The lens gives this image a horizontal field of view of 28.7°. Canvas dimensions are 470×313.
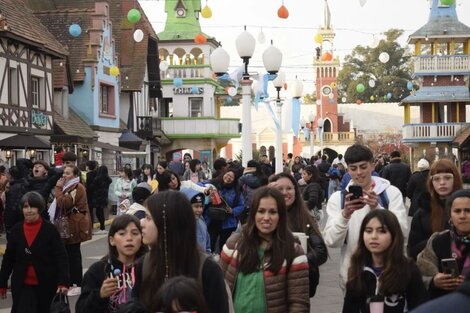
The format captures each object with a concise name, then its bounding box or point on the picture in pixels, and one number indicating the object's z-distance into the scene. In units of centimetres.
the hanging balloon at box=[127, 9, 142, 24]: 3022
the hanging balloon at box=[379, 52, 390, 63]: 3975
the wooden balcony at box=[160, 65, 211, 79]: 5638
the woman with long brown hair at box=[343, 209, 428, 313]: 553
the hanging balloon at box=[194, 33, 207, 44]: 3507
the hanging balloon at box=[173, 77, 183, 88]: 4921
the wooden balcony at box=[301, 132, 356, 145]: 8000
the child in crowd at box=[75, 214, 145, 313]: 527
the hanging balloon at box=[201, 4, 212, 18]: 2619
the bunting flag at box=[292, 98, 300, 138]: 3064
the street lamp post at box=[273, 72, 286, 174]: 2196
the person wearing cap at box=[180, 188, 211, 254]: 908
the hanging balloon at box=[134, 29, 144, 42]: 3908
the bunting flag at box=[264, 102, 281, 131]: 2416
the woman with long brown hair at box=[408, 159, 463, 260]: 709
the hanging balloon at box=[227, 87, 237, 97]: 3377
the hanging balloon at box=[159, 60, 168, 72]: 4856
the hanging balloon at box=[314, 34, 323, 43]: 3381
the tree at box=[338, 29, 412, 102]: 8738
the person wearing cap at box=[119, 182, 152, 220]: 923
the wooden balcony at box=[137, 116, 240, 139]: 5534
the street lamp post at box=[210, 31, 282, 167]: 1727
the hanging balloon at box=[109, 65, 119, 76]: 3975
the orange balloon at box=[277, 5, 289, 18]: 2189
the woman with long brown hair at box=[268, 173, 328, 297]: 675
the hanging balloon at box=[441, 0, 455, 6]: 3171
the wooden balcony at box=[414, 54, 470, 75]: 4796
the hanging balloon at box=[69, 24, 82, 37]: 3459
